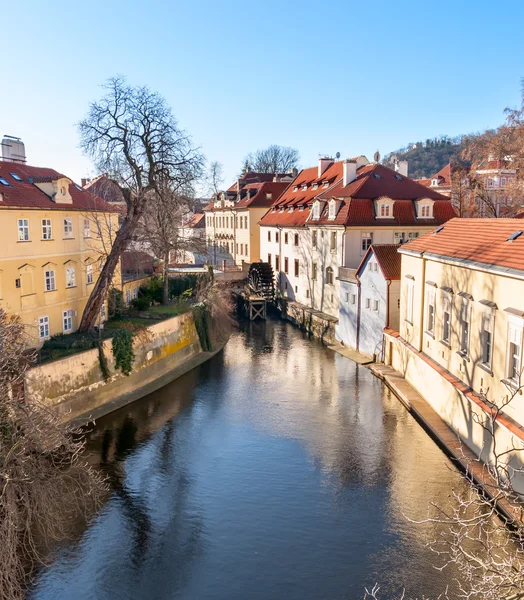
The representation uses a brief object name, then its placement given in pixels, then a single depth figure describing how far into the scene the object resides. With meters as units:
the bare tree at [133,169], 21.56
